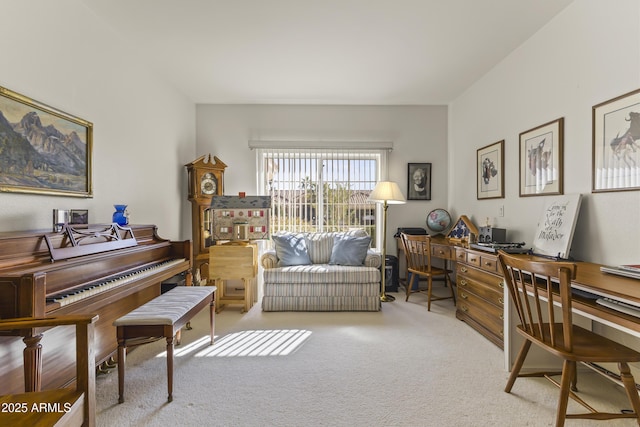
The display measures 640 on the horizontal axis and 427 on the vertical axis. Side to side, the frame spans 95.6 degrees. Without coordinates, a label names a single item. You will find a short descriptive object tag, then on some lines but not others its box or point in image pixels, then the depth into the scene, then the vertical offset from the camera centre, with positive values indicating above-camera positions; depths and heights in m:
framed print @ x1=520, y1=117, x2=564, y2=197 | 2.39 +0.47
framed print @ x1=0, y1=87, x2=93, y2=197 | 1.72 +0.42
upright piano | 1.27 -0.42
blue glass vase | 2.34 -0.04
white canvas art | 2.16 -0.11
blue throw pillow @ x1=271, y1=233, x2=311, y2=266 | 3.57 -0.48
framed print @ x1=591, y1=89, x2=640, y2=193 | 1.81 +0.45
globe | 4.21 -0.12
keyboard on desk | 1.26 -0.43
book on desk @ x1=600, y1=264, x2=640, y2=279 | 1.53 -0.33
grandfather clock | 3.75 +0.11
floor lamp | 3.65 +0.20
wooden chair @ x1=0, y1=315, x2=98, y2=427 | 1.02 -0.71
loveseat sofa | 3.30 -0.88
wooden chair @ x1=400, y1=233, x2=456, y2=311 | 3.37 -0.60
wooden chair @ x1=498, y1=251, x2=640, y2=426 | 1.37 -0.68
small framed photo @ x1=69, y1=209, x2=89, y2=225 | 2.05 -0.04
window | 4.40 +0.39
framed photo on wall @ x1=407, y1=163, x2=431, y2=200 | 4.41 +0.47
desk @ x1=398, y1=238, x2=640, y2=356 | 1.34 -0.51
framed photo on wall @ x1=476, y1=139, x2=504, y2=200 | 3.15 +0.47
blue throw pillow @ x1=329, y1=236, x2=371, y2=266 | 3.56 -0.48
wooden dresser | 2.44 -0.75
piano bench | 1.74 -0.70
